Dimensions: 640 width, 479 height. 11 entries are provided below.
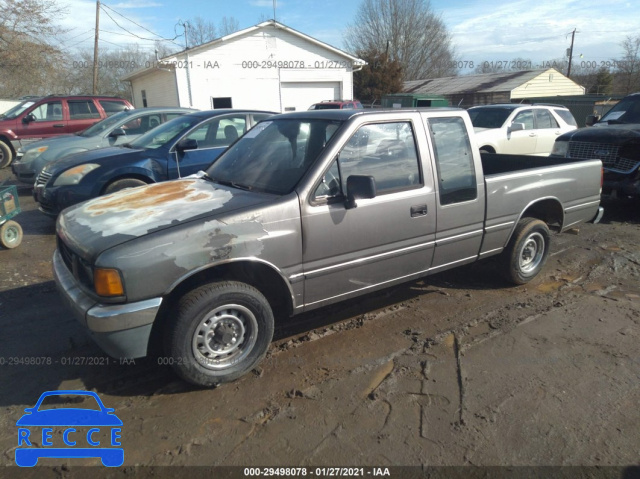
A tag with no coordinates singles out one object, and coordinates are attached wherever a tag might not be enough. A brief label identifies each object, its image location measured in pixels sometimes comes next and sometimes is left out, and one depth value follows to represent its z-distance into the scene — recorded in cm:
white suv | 1059
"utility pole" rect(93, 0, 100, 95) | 2767
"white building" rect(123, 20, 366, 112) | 2023
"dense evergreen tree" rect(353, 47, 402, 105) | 3300
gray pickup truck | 284
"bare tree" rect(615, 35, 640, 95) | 3881
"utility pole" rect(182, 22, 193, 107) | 1968
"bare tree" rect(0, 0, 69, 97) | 2402
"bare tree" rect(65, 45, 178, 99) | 3816
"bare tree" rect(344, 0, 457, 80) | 4622
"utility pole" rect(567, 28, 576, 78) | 4798
